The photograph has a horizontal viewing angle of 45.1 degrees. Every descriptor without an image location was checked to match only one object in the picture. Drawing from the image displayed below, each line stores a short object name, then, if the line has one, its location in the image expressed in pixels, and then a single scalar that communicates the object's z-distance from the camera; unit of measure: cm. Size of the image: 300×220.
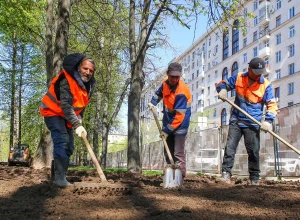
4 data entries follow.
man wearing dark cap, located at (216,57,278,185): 521
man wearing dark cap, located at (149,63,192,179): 489
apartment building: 3638
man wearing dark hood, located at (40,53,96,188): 411
